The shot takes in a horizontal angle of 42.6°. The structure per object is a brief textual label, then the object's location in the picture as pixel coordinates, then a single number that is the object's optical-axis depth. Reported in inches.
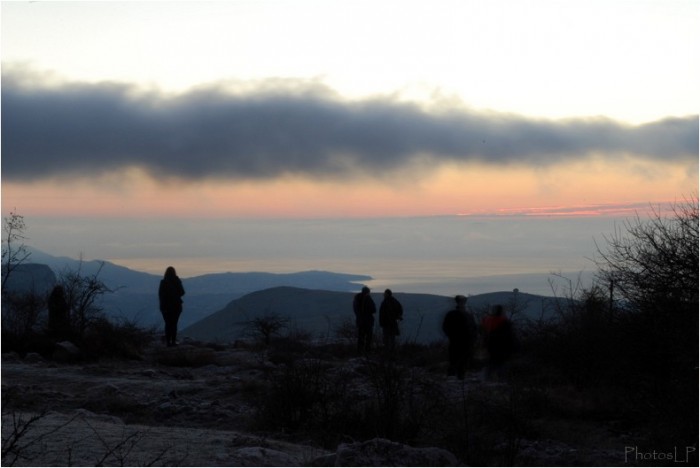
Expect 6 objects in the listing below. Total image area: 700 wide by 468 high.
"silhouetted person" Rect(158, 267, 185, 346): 889.5
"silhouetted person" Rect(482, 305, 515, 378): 706.8
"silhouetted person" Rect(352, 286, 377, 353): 896.9
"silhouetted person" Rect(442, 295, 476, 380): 737.0
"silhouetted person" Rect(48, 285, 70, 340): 896.9
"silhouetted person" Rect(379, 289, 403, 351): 861.2
